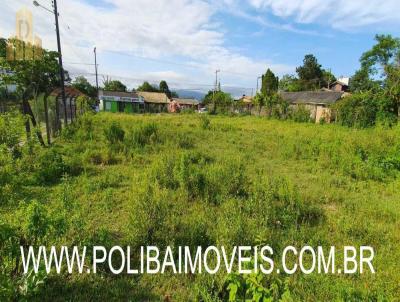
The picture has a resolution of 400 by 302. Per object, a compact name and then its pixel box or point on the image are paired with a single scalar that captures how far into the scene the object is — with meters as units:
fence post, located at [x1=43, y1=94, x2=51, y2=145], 9.46
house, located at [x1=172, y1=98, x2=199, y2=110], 56.13
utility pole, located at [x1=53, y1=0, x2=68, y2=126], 11.52
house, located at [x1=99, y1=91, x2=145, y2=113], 40.84
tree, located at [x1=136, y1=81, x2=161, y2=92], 59.90
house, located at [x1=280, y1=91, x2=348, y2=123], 24.31
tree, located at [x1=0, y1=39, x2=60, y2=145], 8.09
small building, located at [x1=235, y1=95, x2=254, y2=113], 35.89
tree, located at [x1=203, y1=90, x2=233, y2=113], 36.25
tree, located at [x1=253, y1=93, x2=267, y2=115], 31.34
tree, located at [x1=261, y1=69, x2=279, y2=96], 42.50
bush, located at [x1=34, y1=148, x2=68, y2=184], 5.82
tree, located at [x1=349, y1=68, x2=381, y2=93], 27.33
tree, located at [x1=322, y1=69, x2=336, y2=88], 48.36
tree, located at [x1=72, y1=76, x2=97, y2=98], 48.21
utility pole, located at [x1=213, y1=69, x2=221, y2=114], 36.71
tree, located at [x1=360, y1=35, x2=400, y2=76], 27.06
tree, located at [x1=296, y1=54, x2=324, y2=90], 48.97
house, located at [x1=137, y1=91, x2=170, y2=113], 44.84
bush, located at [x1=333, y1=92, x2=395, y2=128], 17.11
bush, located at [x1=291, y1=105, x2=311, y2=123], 22.91
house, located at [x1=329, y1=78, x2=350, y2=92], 43.27
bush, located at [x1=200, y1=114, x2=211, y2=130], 15.70
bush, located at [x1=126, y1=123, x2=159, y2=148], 9.36
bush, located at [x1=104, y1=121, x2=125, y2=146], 9.42
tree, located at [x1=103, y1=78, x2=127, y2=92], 56.91
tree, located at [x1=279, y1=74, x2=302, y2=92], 47.11
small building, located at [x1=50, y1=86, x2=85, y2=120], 12.19
